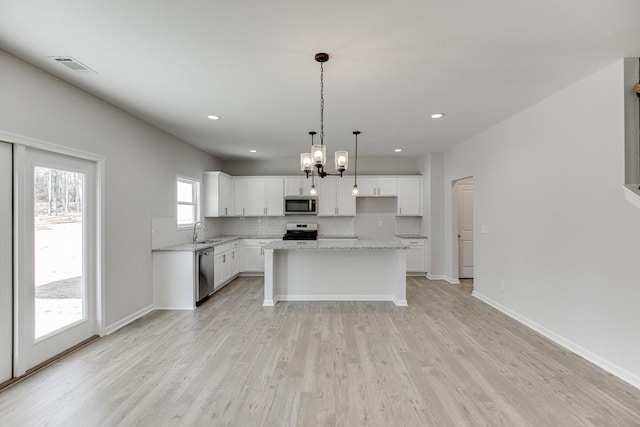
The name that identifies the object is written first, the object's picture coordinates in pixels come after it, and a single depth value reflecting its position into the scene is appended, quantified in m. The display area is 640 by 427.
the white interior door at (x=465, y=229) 6.21
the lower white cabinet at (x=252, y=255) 6.54
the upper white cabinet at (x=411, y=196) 6.70
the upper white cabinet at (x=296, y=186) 6.74
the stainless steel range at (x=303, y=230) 6.75
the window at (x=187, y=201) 5.30
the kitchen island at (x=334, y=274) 4.73
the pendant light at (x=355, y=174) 6.49
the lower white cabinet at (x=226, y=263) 5.25
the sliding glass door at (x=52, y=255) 2.54
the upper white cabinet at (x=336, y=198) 6.73
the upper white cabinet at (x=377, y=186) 6.70
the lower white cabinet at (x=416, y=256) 6.47
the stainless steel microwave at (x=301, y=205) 6.61
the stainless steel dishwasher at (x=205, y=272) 4.55
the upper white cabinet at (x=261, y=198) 6.77
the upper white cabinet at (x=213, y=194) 6.09
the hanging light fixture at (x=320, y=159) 3.09
